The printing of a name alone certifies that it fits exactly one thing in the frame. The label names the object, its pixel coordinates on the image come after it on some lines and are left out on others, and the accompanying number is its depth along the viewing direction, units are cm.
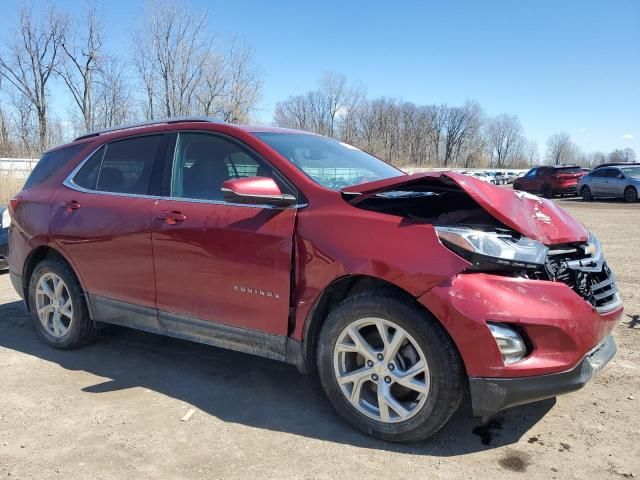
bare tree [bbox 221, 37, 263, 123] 3775
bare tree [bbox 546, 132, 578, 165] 12338
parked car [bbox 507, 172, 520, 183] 6662
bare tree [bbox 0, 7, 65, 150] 4019
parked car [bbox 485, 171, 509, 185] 6153
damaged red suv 258
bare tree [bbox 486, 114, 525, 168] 12412
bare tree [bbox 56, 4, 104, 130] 3881
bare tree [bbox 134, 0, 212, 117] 3466
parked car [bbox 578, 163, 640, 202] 2130
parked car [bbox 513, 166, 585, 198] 2519
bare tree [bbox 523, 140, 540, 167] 12888
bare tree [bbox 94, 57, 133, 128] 3828
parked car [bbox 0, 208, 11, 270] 737
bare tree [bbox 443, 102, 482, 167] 11481
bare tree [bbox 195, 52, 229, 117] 3659
